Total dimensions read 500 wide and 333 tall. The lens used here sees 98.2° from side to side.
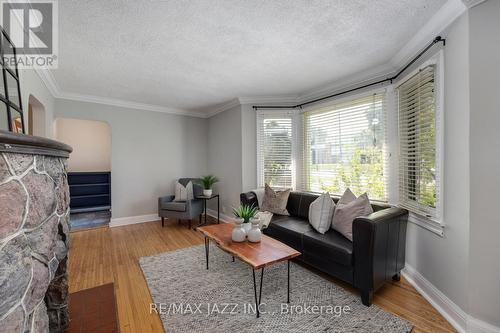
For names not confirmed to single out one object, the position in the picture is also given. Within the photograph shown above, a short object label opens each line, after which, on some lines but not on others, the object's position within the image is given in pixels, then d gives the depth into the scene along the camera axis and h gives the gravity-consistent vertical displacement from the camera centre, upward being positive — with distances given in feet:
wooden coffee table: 5.94 -2.66
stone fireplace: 2.81 -1.10
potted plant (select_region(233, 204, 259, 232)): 7.64 -1.85
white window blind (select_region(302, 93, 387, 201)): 9.41 +0.72
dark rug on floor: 5.66 -4.21
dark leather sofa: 6.34 -2.88
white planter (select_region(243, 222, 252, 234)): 7.48 -2.20
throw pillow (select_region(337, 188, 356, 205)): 8.86 -1.48
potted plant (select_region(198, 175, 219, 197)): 14.30 -1.40
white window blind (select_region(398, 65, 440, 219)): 6.73 +0.58
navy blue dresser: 18.08 -2.20
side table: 14.07 -2.23
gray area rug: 5.57 -4.16
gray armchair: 13.53 -2.82
